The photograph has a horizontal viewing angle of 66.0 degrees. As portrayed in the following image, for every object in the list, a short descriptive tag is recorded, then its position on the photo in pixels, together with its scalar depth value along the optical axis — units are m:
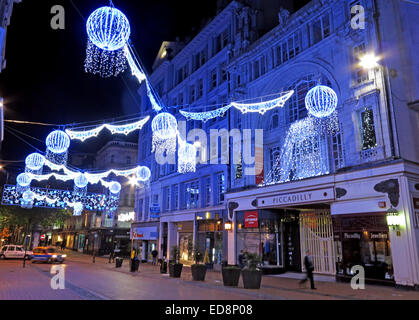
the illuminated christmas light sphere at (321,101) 14.34
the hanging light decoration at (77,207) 38.23
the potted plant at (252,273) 13.42
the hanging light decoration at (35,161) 17.75
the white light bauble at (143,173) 24.58
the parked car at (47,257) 30.97
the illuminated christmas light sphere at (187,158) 29.23
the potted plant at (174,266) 18.38
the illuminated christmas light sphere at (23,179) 24.32
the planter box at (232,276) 14.49
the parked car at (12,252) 36.45
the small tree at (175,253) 18.92
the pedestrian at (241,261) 20.80
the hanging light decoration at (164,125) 13.79
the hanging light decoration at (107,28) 8.57
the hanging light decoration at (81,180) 27.57
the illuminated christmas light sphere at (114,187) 32.04
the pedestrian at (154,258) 28.73
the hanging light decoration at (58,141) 14.52
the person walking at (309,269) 13.86
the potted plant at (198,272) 16.86
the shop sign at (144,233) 34.88
